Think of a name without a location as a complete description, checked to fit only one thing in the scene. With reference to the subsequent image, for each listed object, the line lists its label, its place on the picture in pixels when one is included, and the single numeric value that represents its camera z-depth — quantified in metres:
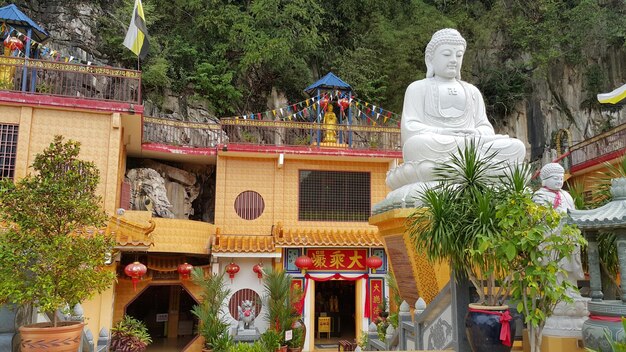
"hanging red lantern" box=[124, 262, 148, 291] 11.35
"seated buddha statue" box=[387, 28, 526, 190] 7.43
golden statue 15.01
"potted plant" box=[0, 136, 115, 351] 4.97
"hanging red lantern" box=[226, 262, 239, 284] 12.90
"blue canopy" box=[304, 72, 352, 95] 15.50
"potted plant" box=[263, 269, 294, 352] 11.07
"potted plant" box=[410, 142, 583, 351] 4.42
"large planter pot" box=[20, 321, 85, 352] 4.98
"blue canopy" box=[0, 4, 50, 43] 11.84
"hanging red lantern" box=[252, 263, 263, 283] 13.14
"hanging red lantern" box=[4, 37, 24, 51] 11.84
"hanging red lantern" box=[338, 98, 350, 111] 15.35
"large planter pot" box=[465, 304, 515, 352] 4.52
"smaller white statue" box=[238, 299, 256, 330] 11.47
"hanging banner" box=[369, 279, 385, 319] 13.59
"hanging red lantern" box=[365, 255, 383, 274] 13.16
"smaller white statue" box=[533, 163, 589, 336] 5.12
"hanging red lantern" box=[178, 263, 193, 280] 12.76
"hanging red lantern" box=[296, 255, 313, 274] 12.91
